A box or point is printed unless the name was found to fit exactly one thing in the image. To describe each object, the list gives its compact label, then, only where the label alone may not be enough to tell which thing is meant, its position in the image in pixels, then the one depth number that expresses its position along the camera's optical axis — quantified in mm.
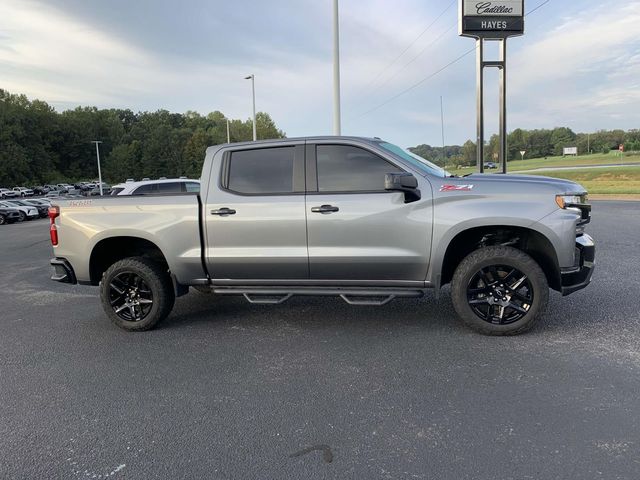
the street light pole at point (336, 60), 16578
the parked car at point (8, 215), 27784
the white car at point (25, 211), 29088
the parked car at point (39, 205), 31828
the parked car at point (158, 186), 13734
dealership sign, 22578
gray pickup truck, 4691
